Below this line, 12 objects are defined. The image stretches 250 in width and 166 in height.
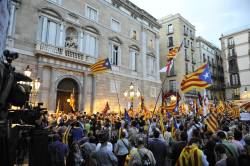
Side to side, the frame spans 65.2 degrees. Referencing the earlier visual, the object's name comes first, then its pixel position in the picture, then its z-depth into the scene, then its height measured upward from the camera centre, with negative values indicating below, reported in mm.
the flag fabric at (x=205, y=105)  12959 -15
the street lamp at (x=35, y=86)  12305 +1115
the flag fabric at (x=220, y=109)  17766 -385
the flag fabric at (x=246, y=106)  10377 -58
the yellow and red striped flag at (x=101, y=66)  14188 +2831
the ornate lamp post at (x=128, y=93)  21822 +1316
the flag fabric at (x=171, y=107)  13220 -159
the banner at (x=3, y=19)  2701 +1232
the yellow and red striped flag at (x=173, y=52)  11174 +2987
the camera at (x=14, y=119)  2975 -341
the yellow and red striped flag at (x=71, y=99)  15431 +386
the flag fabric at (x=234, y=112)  17620 -668
